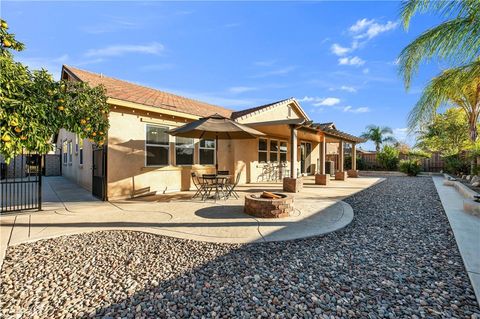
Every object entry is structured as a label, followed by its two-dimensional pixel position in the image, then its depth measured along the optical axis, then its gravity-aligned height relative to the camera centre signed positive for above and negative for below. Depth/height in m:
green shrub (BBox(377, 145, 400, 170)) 21.72 +0.28
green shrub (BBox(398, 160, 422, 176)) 18.11 -0.51
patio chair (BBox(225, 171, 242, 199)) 8.46 -1.40
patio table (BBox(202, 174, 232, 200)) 7.94 -0.88
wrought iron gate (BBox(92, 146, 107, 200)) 8.10 -0.53
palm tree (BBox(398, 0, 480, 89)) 3.42 +2.09
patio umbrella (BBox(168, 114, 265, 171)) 7.26 +1.08
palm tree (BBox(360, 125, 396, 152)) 31.69 +3.72
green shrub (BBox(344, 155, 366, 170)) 23.88 -0.25
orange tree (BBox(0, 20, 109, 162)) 3.88 +1.13
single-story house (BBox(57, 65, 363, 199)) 8.35 +0.62
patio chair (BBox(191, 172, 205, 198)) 8.21 -1.31
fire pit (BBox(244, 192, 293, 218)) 5.67 -1.20
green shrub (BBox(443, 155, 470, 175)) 15.13 -0.26
